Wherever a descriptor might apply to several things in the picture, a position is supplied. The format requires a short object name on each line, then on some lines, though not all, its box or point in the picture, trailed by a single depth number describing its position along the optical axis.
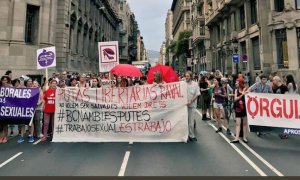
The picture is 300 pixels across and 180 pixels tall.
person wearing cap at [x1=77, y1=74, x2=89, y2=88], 9.80
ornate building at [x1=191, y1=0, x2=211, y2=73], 48.98
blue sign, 21.78
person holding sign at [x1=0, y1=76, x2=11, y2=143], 8.41
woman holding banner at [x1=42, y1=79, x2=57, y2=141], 8.62
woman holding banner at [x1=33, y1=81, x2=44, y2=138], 8.72
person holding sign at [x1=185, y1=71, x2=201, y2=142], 8.57
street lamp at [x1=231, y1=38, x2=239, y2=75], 27.04
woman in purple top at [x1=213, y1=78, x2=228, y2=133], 9.81
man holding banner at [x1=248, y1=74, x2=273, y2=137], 8.96
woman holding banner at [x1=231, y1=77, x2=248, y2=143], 8.21
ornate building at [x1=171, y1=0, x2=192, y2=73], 82.50
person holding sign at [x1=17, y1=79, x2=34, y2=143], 8.42
